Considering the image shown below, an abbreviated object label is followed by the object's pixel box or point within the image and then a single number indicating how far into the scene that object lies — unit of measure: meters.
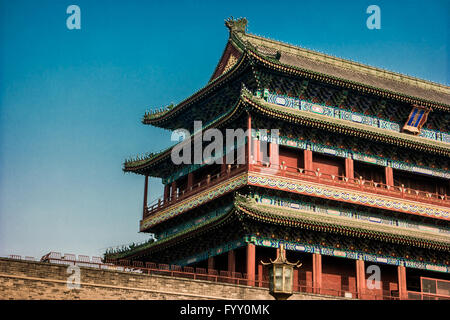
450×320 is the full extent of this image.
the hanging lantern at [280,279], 21.77
